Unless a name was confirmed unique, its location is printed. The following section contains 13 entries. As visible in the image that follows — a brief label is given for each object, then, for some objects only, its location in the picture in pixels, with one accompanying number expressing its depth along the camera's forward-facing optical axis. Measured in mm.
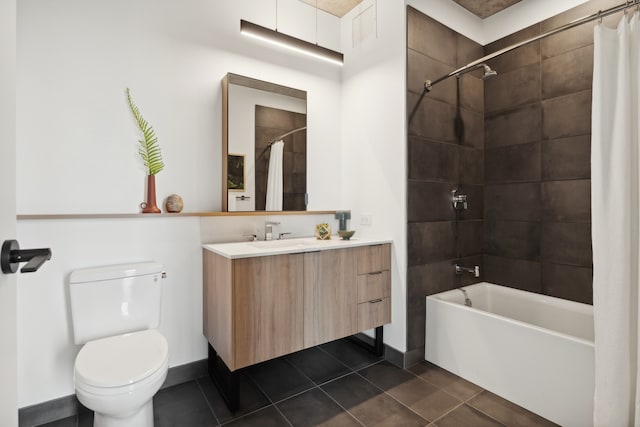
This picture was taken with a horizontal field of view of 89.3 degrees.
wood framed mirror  2348
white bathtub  1707
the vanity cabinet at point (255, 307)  1800
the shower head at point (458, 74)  2133
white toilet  1372
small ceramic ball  2131
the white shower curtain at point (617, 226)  1477
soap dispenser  2787
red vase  2053
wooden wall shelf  1722
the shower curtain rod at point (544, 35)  1530
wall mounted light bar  2309
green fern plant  2055
